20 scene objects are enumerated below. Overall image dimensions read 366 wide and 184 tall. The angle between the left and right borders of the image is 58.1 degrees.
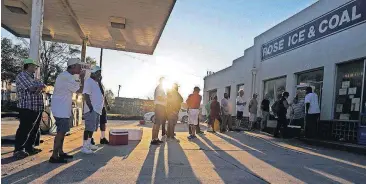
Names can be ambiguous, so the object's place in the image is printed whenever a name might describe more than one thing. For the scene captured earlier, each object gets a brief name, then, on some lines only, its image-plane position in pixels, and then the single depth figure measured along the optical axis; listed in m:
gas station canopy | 9.38
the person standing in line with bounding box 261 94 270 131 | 13.21
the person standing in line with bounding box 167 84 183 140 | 9.95
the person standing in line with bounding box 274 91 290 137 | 11.32
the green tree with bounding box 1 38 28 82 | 38.62
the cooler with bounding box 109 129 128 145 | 7.90
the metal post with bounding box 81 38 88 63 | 13.09
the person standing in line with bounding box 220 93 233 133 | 13.12
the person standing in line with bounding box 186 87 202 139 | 10.98
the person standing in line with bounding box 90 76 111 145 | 8.09
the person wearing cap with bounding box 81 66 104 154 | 6.39
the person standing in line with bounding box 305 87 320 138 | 10.36
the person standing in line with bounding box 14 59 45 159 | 5.52
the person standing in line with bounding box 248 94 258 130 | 14.20
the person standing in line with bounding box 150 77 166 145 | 8.35
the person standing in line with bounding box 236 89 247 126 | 14.29
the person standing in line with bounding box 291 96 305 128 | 11.38
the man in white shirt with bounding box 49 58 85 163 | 5.39
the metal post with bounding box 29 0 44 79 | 7.29
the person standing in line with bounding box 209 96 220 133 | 12.82
